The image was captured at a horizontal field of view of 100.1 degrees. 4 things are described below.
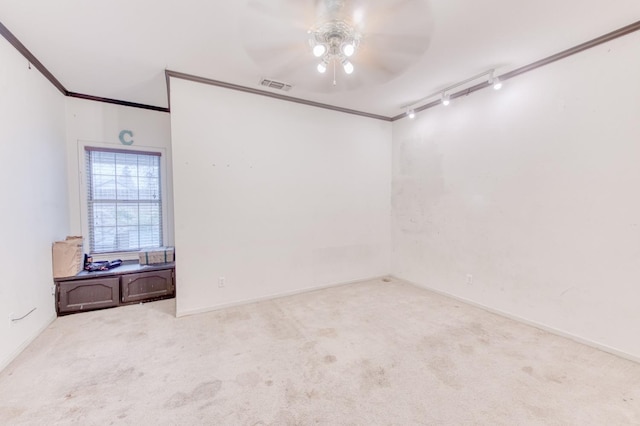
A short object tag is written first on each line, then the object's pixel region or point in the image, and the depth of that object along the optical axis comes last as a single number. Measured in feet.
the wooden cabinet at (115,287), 10.24
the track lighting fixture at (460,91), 9.86
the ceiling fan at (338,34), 6.36
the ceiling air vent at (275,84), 10.43
